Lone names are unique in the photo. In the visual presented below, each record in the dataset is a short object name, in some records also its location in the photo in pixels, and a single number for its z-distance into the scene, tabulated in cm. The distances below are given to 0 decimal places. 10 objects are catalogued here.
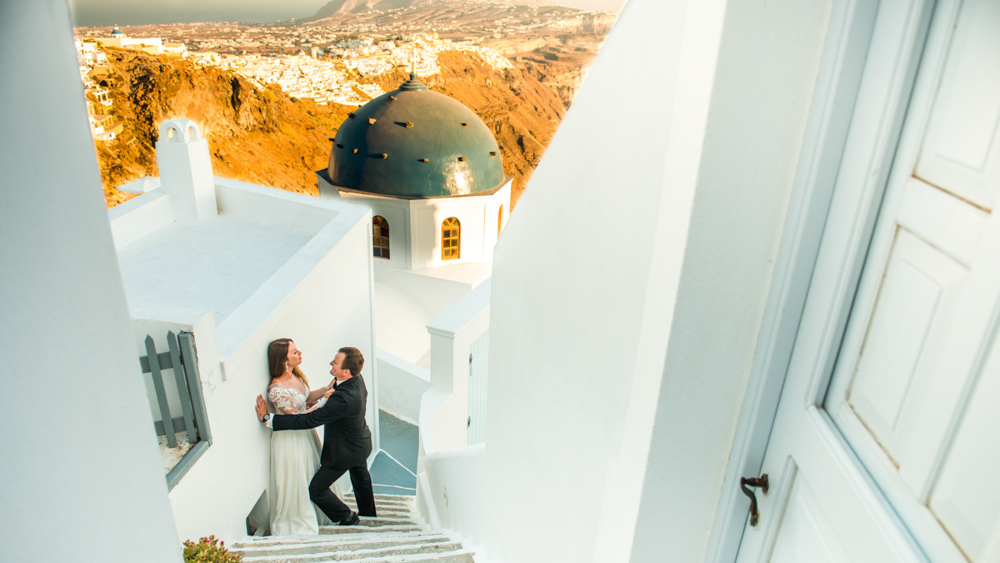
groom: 412
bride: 415
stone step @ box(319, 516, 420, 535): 473
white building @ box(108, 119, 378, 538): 330
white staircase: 320
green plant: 285
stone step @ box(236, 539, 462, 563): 322
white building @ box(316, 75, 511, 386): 1388
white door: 75
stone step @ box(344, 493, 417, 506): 621
